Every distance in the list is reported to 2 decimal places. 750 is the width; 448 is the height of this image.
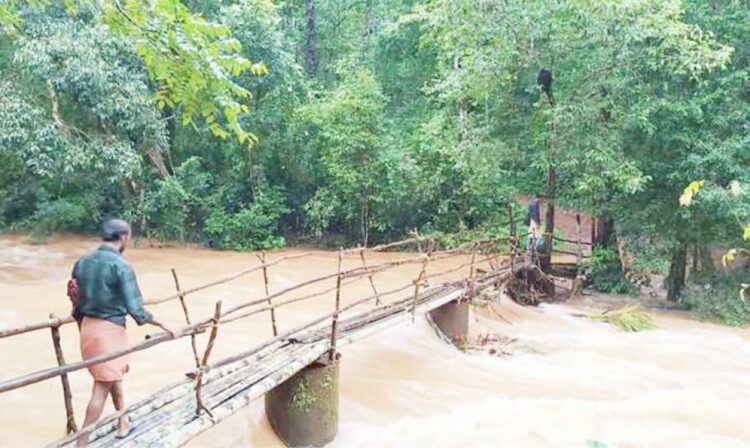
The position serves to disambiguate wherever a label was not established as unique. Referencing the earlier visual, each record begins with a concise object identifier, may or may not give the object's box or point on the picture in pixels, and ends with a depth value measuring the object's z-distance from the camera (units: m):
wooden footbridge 3.46
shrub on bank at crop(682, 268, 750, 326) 11.19
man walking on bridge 3.56
